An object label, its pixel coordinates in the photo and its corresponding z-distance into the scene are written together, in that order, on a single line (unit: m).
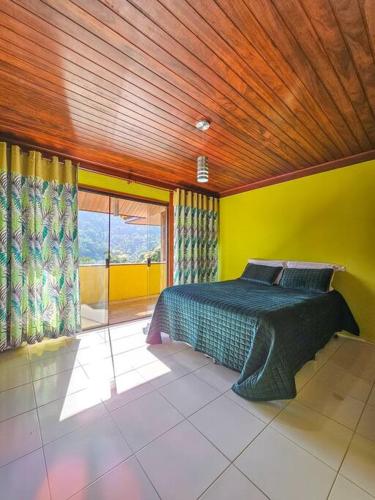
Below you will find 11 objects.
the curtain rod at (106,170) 2.49
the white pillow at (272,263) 3.20
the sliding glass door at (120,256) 3.42
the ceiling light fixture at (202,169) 2.56
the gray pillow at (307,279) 2.67
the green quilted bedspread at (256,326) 1.64
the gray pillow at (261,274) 3.19
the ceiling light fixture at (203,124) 2.08
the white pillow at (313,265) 2.85
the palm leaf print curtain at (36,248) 2.39
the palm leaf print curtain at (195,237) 3.90
